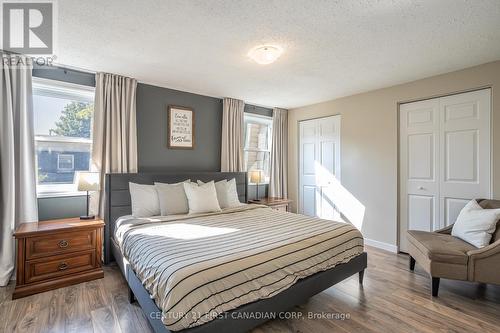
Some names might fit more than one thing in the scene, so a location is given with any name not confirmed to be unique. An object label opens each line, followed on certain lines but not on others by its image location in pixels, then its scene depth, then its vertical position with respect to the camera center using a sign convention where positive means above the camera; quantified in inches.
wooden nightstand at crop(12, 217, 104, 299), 92.4 -36.9
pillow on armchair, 94.9 -24.1
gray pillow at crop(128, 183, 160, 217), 118.0 -17.7
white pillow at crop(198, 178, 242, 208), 142.3 -17.2
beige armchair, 87.7 -35.6
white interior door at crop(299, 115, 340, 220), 179.0 -0.2
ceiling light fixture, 96.7 +46.5
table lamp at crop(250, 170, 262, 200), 179.1 -8.6
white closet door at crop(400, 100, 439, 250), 131.8 +0.0
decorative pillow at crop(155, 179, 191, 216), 120.6 -17.2
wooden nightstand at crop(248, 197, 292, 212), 173.1 -27.2
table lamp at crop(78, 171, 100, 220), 108.3 -7.6
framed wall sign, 151.0 +24.7
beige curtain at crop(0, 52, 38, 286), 100.6 +3.7
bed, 58.2 -29.2
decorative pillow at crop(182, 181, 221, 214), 123.8 -17.5
